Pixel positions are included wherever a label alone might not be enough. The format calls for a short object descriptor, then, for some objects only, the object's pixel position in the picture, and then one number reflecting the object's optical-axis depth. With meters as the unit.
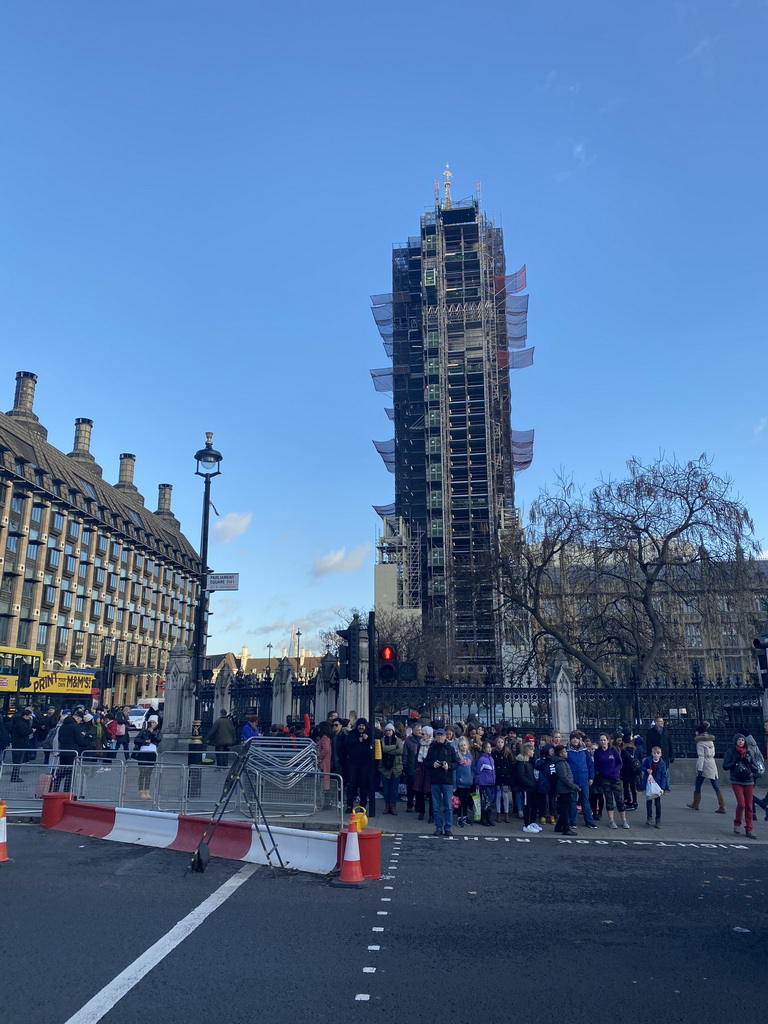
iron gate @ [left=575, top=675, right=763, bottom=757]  22.81
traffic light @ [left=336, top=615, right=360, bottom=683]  14.44
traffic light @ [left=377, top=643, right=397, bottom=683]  14.18
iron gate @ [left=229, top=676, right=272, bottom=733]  26.91
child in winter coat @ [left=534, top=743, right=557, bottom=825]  13.64
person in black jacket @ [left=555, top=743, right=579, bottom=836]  13.15
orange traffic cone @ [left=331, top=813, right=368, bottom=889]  8.83
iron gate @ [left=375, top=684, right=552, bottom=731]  23.72
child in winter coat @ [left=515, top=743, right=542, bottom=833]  13.84
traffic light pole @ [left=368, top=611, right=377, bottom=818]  13.83
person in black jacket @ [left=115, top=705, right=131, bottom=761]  18.48
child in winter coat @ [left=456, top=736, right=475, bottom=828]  13.91
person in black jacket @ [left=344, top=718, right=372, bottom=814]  14.48
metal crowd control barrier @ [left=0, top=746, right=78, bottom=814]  14.36
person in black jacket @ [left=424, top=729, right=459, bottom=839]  12.88
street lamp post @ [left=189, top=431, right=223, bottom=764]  17.39
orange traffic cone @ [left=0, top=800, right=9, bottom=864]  9.45
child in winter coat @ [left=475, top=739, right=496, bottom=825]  14.05
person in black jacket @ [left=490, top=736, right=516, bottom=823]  14.29
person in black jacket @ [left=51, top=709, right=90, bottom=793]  16.30
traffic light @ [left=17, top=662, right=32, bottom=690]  27.19
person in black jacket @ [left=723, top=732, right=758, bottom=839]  13.16
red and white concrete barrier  9.67
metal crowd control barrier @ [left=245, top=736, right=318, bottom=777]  13.55
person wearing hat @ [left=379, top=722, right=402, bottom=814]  15.03
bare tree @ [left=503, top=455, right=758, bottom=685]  29.14
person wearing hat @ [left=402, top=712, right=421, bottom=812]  15.50
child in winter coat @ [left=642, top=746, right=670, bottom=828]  13.96
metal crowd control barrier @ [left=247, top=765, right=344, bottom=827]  13.27
